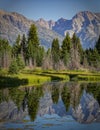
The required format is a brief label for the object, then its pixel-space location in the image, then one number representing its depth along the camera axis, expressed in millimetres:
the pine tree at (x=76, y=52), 108638
